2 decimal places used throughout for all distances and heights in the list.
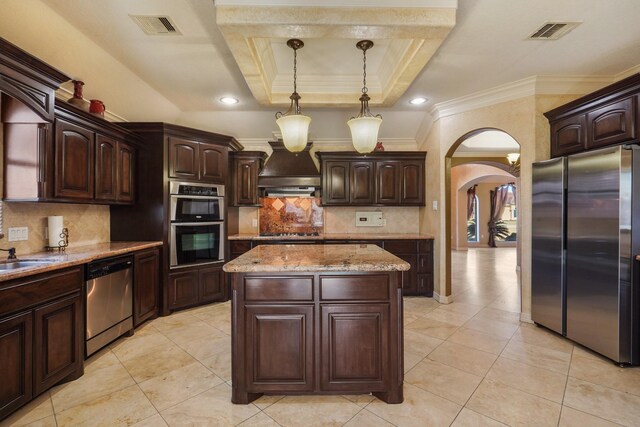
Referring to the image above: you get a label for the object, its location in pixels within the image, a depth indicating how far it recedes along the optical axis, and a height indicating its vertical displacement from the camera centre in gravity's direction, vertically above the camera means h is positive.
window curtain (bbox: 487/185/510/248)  10.52 +0.30
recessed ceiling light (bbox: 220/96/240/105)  3.99 +1.60
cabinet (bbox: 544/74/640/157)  2.54 +0.92
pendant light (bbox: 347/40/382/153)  2.35 +0.68
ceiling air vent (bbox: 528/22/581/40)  2.40 +1.58
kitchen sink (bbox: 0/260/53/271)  2.10 -0.39
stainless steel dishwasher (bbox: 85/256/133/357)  2.53 -0.85
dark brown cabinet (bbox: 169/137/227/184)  3.76 +0.72
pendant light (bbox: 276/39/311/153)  2.31 +0.68
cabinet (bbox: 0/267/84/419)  1.78 -0.85
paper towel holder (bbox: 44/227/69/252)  2.72 -0.29
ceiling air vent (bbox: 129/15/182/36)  2.35 +1.59
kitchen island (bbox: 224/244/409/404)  1.96 -0.81
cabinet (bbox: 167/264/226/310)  3.74 -1.01
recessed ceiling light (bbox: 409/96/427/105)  3.94 +1.58
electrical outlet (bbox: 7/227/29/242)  2.44 -0.18
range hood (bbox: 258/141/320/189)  4.64 +0.64
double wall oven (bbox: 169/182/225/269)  3.74 -0.15
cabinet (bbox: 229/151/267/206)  4.70 +0.59
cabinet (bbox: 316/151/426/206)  4.79 +0.55
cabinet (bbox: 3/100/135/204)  2.34 +0.50
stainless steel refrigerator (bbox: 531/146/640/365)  2.45 -0.34
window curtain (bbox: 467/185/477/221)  10.65 +0.46
